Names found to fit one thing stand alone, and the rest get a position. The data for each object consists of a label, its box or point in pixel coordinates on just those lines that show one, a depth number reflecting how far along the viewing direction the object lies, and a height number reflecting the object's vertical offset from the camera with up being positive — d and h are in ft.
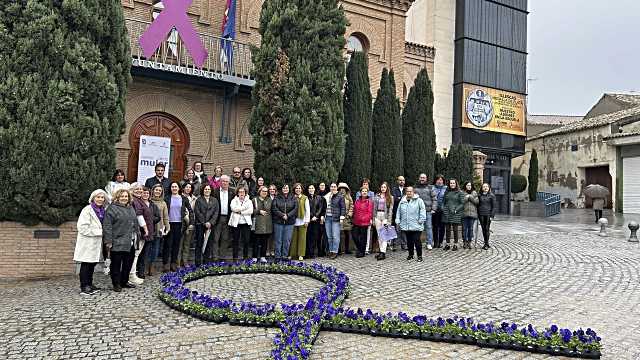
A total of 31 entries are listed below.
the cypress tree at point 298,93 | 34.19 +8.26
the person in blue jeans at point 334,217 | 31.89 -1.56
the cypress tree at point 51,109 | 25.09 +4.57
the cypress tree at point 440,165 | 49.34 +4.00
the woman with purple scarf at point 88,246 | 21.75 -3.03
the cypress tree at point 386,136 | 42.78 +6.17
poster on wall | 39.70 +3.25
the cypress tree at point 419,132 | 46.01 +7.17
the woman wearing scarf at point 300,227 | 30.89 -2.35
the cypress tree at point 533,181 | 96.63 +4.99
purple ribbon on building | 37.45 +14.26
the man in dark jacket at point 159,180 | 27.37 +0.57
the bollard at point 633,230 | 43.57 -2.36
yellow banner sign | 86.58 +19.00
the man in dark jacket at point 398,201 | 35.19 -0.24
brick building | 39.37 +9.32
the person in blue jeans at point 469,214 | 35.40 -1.08
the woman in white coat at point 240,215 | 28.30 -1.51
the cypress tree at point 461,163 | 47.60 +4.15
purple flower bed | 14.60 -4.85
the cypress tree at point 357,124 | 40.50 +6.94
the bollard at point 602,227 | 48.71 -2.42
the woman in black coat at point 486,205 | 35.68 -0.28
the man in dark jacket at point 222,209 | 28.48 -1.16
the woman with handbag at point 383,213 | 31.91 -1.21
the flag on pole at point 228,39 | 42.16 +15.03
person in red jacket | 32.27 -1.65
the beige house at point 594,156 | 88.63 +11.31
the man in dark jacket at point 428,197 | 35.65 +0.18
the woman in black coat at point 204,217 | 27.09 -1.65
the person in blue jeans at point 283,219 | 29.60 -1.73
